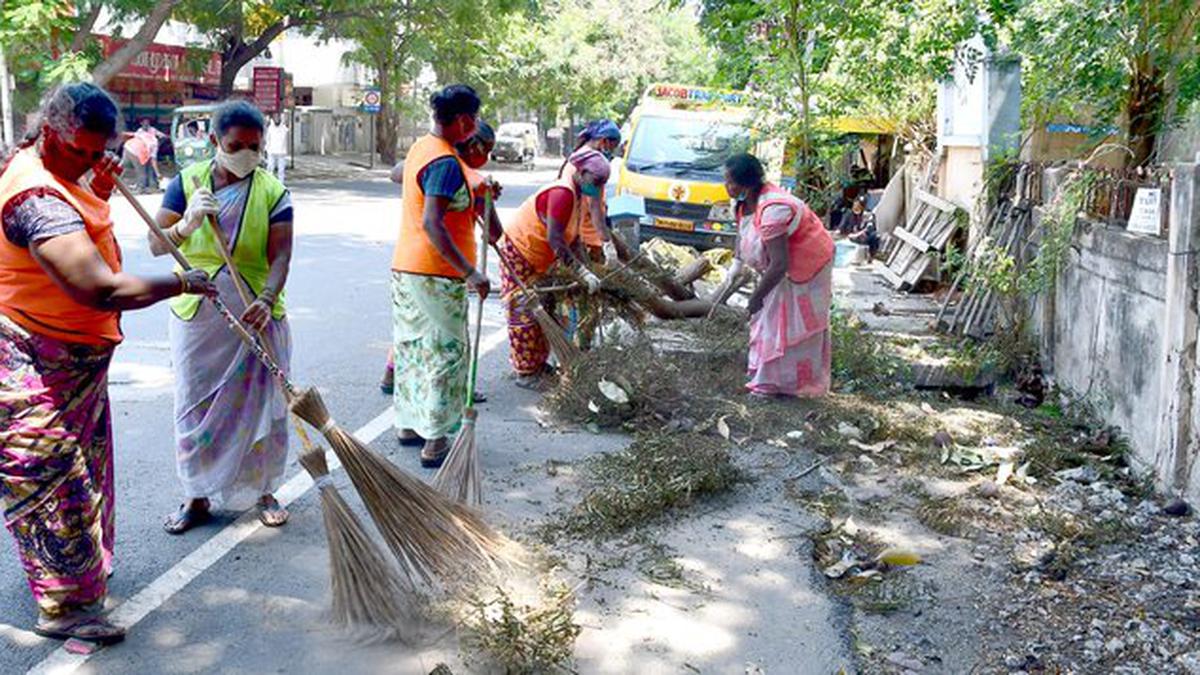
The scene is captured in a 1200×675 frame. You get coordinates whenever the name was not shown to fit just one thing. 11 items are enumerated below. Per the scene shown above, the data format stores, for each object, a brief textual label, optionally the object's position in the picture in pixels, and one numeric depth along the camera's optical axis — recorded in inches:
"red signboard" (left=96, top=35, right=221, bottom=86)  1104.8
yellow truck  498.0
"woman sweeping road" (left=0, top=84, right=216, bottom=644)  122.5
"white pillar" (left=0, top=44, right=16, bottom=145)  763.5
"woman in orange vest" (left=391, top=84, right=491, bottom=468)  195.5
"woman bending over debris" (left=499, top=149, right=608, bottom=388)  254.2
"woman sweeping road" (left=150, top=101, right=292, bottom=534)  162.7
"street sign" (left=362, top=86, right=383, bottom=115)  1339.8
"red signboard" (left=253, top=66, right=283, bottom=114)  1125.1
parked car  1776.6
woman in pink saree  240.2
